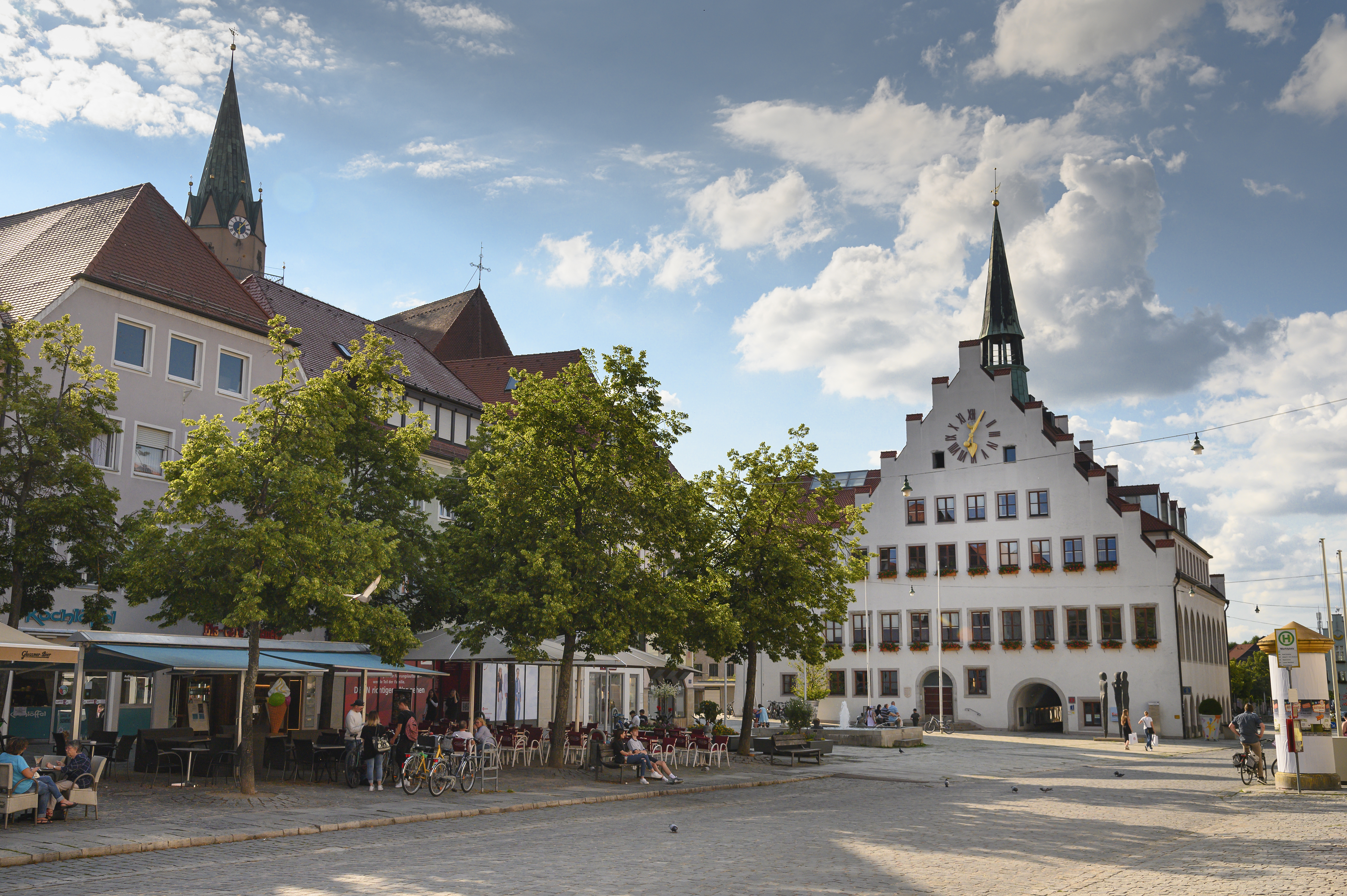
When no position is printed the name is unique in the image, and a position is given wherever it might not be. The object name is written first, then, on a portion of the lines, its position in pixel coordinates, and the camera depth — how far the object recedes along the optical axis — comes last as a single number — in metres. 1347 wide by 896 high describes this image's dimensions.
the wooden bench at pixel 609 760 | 25.12
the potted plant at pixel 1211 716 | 58.09
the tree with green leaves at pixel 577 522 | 26.62
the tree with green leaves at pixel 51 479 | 22.52
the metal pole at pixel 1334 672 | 39.00
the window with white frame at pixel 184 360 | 33.78
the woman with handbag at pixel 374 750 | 22.50
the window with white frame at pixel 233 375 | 35.44
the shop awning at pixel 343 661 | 25.42
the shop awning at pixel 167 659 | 21.84
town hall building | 58.66
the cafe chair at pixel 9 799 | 15.77
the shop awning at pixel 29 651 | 16.98
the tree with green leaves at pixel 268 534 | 20.28
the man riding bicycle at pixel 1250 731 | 26.72
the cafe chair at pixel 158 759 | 23.16
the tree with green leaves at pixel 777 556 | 33.38
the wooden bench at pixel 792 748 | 32.16
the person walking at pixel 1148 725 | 46.50
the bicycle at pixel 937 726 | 60.38
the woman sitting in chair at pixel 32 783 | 16.00
